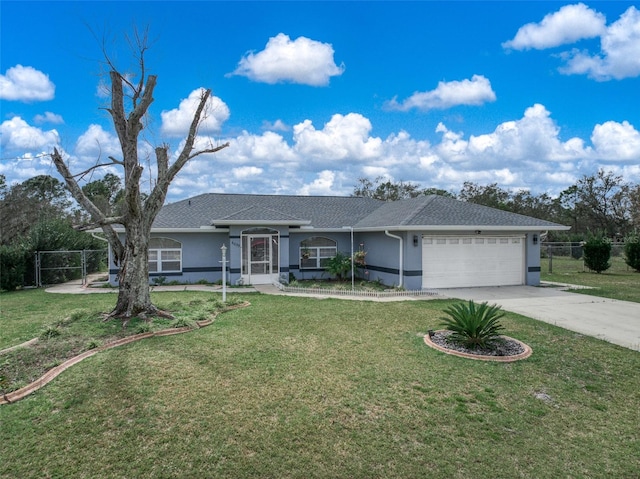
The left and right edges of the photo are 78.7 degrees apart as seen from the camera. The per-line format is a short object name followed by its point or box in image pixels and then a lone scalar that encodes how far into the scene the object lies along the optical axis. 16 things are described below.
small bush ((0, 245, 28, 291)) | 15.64
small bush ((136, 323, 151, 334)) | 8.03
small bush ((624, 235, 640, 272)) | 21.62
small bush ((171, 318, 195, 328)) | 8.68
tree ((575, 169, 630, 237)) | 37.91
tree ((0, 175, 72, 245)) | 26.88
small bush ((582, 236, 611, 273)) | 21.05
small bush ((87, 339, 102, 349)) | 7.06
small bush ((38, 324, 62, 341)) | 7.53
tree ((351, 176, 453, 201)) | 45.94
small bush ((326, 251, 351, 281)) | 17.31
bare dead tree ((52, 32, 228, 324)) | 8.81
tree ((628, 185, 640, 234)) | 32.44
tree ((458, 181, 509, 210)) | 43.12
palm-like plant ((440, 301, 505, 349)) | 7.16
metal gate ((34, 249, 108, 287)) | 16.97
